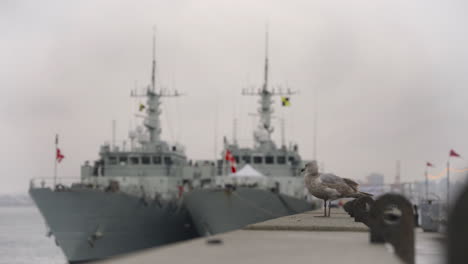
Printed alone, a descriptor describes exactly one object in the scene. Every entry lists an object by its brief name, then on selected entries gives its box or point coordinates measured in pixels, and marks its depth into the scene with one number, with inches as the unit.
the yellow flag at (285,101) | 1994.3
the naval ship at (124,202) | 1413.6
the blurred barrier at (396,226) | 195.6
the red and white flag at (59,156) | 1416.1
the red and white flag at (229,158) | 1536.7
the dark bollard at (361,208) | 400.2
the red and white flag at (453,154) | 1727.6
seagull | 490.0
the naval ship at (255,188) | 1462.8
